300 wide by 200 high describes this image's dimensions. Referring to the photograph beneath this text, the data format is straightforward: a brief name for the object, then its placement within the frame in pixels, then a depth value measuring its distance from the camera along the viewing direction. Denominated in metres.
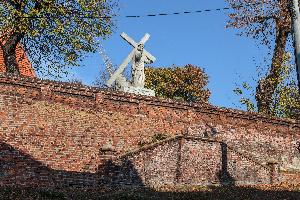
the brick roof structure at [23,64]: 28.09
